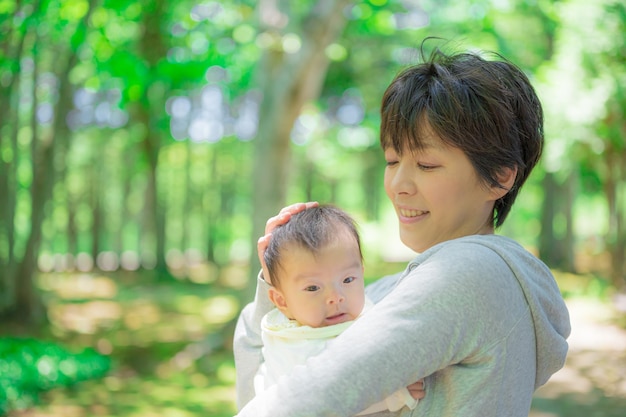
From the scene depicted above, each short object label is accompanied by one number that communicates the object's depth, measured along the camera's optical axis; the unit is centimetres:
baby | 155
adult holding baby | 115
